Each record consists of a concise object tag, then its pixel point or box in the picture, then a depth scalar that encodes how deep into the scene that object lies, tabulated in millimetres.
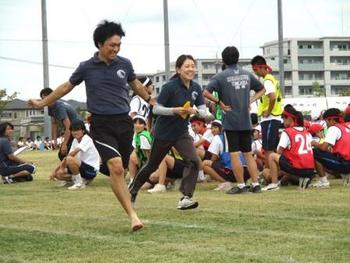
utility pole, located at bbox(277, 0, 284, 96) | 33031
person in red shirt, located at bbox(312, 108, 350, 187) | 10680
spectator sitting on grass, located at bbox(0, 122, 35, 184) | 14406
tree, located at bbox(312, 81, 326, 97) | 90838
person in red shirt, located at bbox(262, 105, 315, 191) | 10508
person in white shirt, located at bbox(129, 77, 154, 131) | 12395
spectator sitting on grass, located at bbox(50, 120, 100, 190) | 12305
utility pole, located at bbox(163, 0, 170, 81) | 33094
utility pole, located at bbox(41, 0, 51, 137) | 31147
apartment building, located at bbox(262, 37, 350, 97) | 109188
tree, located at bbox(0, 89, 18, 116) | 85875
